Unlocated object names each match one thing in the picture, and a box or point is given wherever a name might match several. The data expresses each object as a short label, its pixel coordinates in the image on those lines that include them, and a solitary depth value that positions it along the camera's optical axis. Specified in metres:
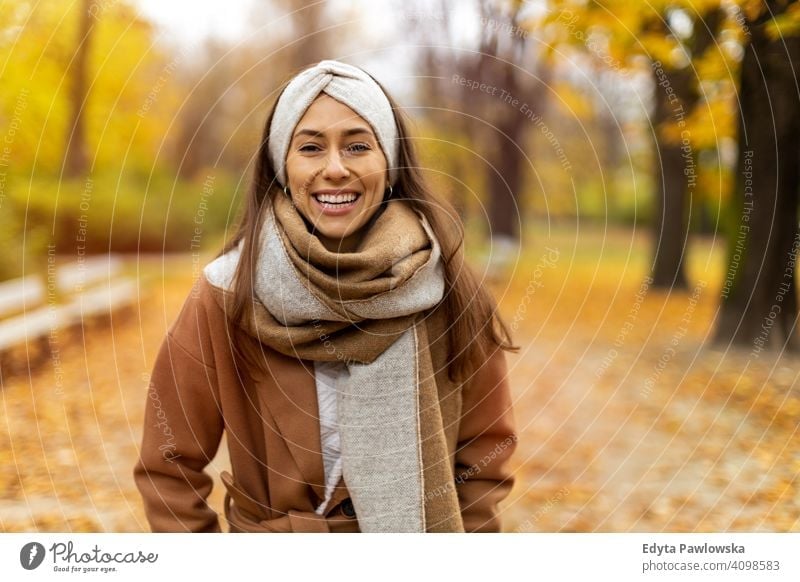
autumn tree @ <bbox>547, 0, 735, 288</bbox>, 4.91
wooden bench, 5.24
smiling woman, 1.85
